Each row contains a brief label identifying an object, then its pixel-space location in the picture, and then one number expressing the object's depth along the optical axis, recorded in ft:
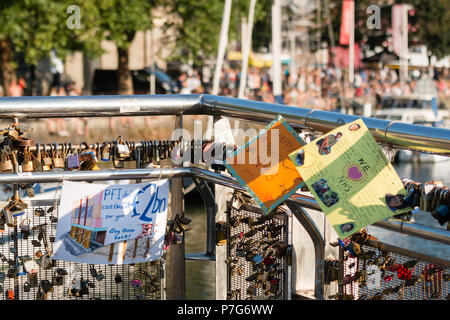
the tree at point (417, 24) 184.14
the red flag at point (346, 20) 115.34
